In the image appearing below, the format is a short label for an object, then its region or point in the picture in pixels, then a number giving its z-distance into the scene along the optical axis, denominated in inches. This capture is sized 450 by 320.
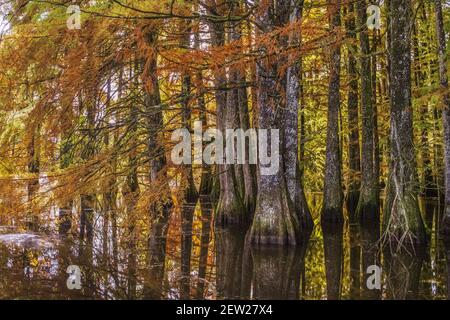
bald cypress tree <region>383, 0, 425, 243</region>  378.0
